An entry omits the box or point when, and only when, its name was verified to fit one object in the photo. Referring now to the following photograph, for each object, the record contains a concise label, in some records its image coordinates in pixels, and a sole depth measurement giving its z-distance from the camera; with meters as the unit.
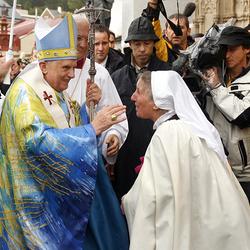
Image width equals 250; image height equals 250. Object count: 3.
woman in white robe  3.67
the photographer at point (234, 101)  4.93
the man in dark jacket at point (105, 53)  6.29
